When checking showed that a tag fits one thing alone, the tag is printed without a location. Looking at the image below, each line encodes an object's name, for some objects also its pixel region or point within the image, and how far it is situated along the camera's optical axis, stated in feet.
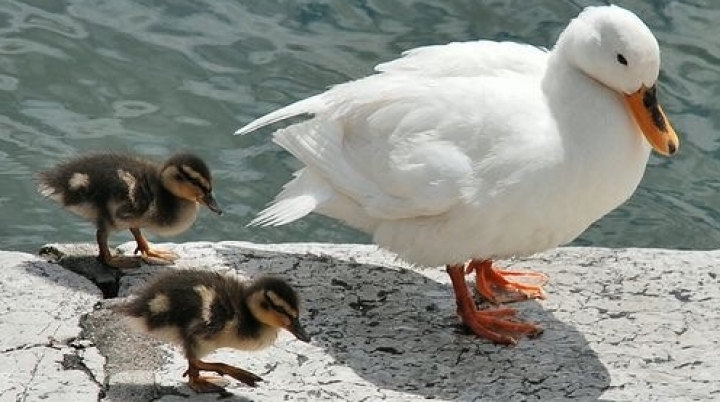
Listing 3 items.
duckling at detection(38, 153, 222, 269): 31.35
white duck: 28.32
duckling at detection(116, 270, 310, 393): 25.96
